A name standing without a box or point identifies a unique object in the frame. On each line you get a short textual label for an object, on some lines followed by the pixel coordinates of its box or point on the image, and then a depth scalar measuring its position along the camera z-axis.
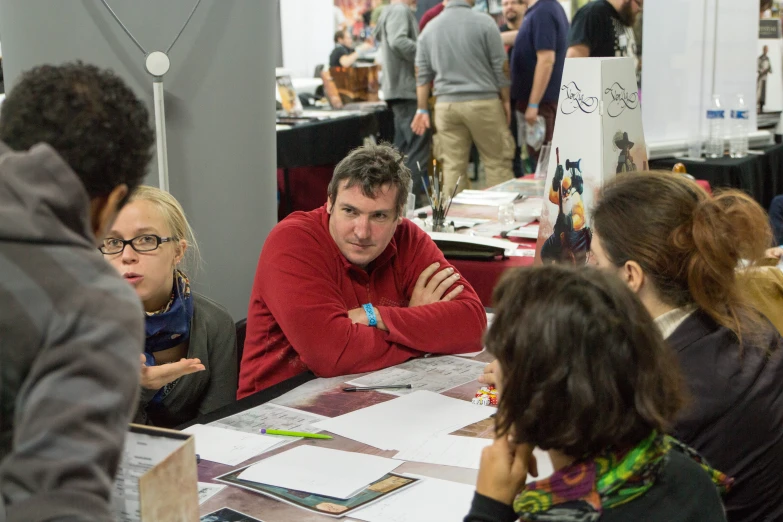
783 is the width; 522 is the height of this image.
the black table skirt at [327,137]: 6.04
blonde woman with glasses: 2.07
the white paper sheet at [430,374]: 2.07
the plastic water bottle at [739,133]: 5.13
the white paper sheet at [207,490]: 1.46
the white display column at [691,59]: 5.36
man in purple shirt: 5.86
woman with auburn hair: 1.51
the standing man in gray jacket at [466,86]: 6.02
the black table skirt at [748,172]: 4.78
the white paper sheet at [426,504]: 1.40
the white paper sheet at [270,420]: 1.79
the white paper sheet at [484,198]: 4.05
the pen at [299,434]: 1.72
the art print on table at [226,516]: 1.38
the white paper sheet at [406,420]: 1.72
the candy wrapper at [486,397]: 1.91
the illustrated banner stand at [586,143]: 2.30
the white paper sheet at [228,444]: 1.63
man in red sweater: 2.16
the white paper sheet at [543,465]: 1.55
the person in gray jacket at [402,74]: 6.93
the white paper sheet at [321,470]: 1.49
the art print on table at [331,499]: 1.41
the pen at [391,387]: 2.02
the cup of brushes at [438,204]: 3.44
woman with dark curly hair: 1.08
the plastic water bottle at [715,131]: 5.12
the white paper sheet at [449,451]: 1.62
